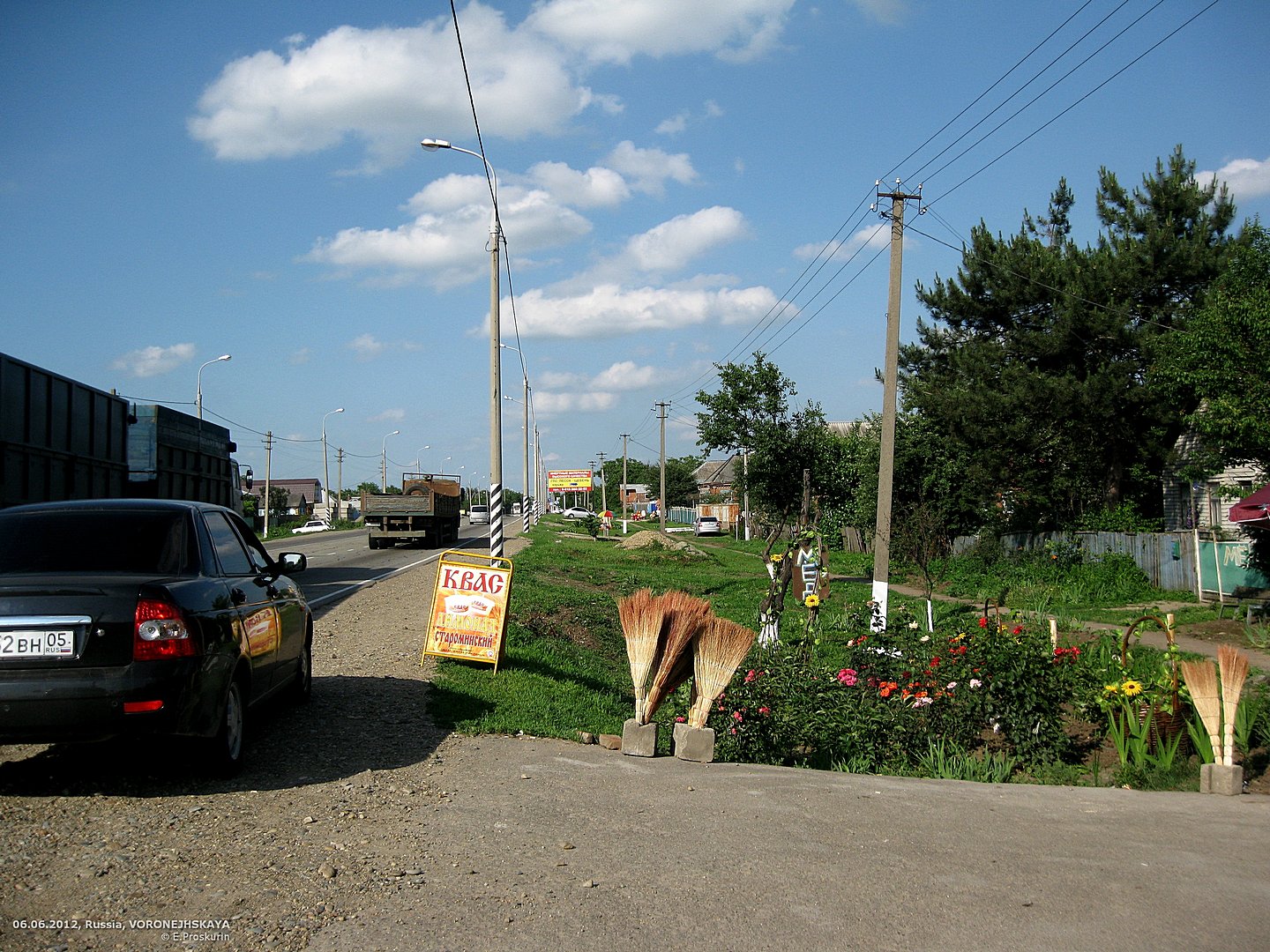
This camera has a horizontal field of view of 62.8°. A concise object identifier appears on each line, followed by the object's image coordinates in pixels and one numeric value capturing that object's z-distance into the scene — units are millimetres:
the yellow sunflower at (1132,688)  8391
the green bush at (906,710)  8398
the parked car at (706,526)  73562
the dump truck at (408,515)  38812
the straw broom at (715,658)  7336
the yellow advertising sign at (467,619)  10703
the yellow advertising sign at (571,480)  117688
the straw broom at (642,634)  7445
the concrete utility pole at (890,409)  19000
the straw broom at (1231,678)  6980
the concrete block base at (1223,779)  6824
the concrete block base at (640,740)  7457
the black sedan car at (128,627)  5258
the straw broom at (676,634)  7484
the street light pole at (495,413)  16672
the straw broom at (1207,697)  7047
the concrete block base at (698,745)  7344
